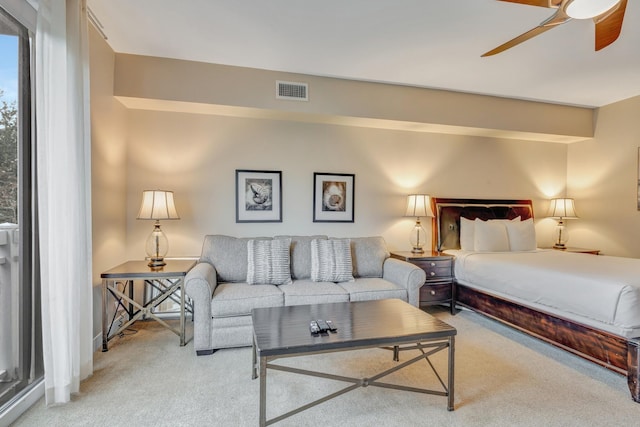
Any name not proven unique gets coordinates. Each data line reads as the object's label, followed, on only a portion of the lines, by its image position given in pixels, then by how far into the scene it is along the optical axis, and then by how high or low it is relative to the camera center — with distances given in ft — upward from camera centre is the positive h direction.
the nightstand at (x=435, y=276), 12.08 -2.65
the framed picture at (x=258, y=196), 12.10 +0.44
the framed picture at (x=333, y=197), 12.85 +0.44
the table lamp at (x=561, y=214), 14.90 -0.25
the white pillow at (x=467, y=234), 13.43 -1.10
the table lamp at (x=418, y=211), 12.98 -0.13
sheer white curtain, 6.06 +0.33
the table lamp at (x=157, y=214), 10.00 -0.23
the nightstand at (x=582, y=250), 14.24 -1.90
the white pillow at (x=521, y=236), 13.48 -1.18
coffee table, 5.59 -2.45
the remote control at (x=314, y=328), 6.09 -2.36
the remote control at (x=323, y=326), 6.18 -2.35
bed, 7.38 -2.22
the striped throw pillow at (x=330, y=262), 10.69 -1.85
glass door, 6.01 -0.38
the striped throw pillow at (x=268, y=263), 10.13 -1.80
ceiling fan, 5.81 +3.79
